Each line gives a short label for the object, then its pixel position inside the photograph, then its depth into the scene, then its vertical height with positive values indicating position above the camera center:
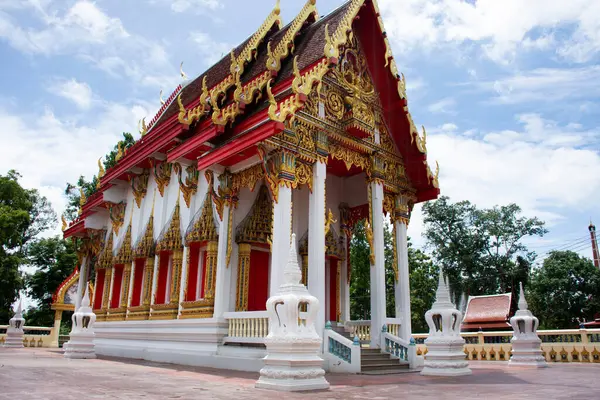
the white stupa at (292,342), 5.35 -0.23
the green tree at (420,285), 25.30 +1.90
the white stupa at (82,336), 10.32 -0.38
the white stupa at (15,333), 15.86 -0.52
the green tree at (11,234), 20.70 +3.56
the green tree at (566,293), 26.12 +1.66
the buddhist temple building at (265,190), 8.23 +2.56
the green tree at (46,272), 23.33 +2.19
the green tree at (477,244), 29.91 +4.82
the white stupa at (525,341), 9.85 -0.34
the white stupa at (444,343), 7.61 -0.30
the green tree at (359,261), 20.80 +2.54
